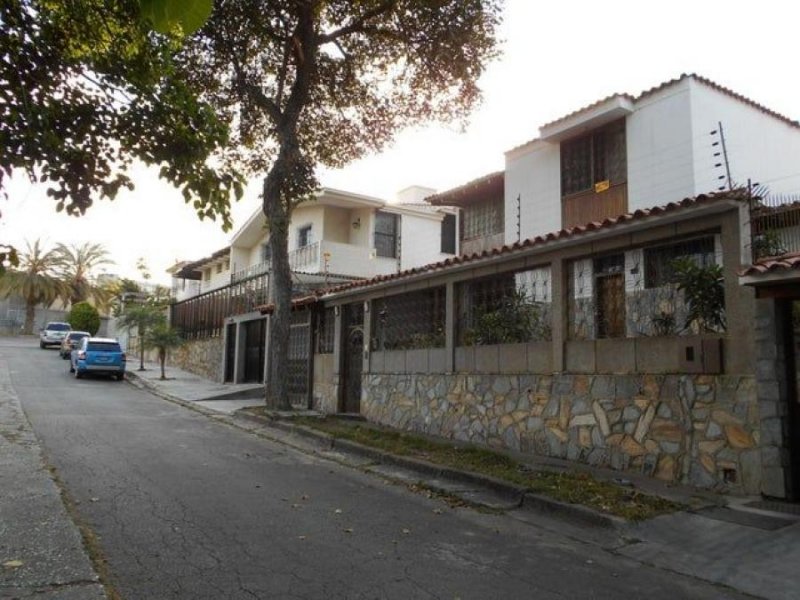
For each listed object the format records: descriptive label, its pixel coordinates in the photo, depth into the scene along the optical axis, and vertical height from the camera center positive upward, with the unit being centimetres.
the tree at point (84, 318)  4622 +265
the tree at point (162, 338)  2489 +69
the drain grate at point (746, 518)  575 -145
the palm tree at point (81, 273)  4819 +630
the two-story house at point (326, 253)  2369 +428
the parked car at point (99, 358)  2348 -14
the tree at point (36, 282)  4503 +524
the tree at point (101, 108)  475 +198
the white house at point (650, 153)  1262 +468
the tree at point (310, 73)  1328 +671
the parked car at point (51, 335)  4044 +118
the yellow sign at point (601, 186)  1405 +402
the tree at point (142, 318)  2609 +157
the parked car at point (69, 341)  3336 +68
